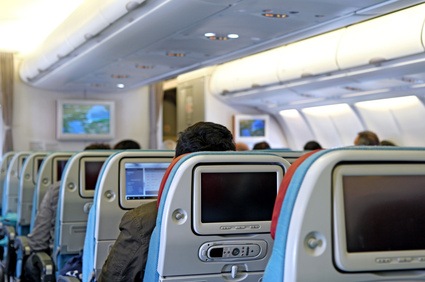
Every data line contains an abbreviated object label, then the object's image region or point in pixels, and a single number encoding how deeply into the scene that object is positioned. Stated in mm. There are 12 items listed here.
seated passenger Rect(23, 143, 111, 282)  5164
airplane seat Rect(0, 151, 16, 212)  8867
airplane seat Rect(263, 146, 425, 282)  1498
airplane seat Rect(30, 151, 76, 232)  5520
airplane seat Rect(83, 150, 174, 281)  3457
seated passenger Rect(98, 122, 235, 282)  2770
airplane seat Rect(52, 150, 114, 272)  4305
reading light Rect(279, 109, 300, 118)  11383
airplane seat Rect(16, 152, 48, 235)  6379
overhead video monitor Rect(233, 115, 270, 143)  11852
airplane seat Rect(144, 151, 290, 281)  2338
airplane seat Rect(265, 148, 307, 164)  3217
